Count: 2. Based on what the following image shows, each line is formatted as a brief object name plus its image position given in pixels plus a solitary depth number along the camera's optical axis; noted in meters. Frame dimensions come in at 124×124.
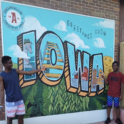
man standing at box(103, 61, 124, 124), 3.57
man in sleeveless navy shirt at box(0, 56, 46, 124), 2.56
